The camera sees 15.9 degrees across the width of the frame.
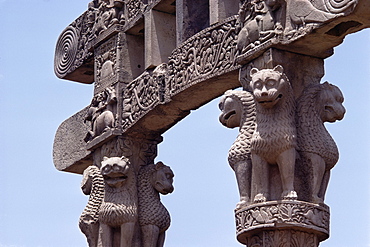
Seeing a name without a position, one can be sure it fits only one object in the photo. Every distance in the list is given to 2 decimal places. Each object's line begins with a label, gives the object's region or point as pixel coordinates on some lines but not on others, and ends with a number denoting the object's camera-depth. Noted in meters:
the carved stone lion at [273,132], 10.77
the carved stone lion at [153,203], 12.91
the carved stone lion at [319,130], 10.84
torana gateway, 10.79
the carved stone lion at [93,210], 13.19
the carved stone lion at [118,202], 12.87
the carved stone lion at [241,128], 11.02
